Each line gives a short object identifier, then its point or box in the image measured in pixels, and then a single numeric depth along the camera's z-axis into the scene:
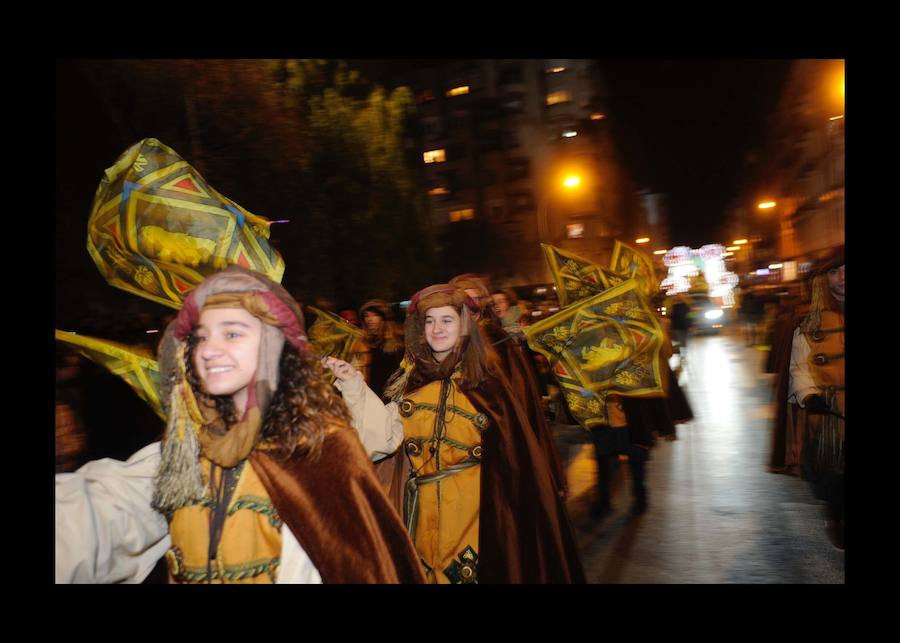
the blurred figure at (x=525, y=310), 5.54
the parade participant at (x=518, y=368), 3.64
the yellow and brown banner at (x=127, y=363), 2.67
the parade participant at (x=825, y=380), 4.30
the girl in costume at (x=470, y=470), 3.30
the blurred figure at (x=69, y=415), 3.18
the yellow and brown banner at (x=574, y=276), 4.15
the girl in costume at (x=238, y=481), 2.35
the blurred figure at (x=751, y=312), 16.67
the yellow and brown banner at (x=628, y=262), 5.22
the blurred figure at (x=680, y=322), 11.85
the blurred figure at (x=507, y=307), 4.95
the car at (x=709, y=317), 23.86
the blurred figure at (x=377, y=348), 4.84
